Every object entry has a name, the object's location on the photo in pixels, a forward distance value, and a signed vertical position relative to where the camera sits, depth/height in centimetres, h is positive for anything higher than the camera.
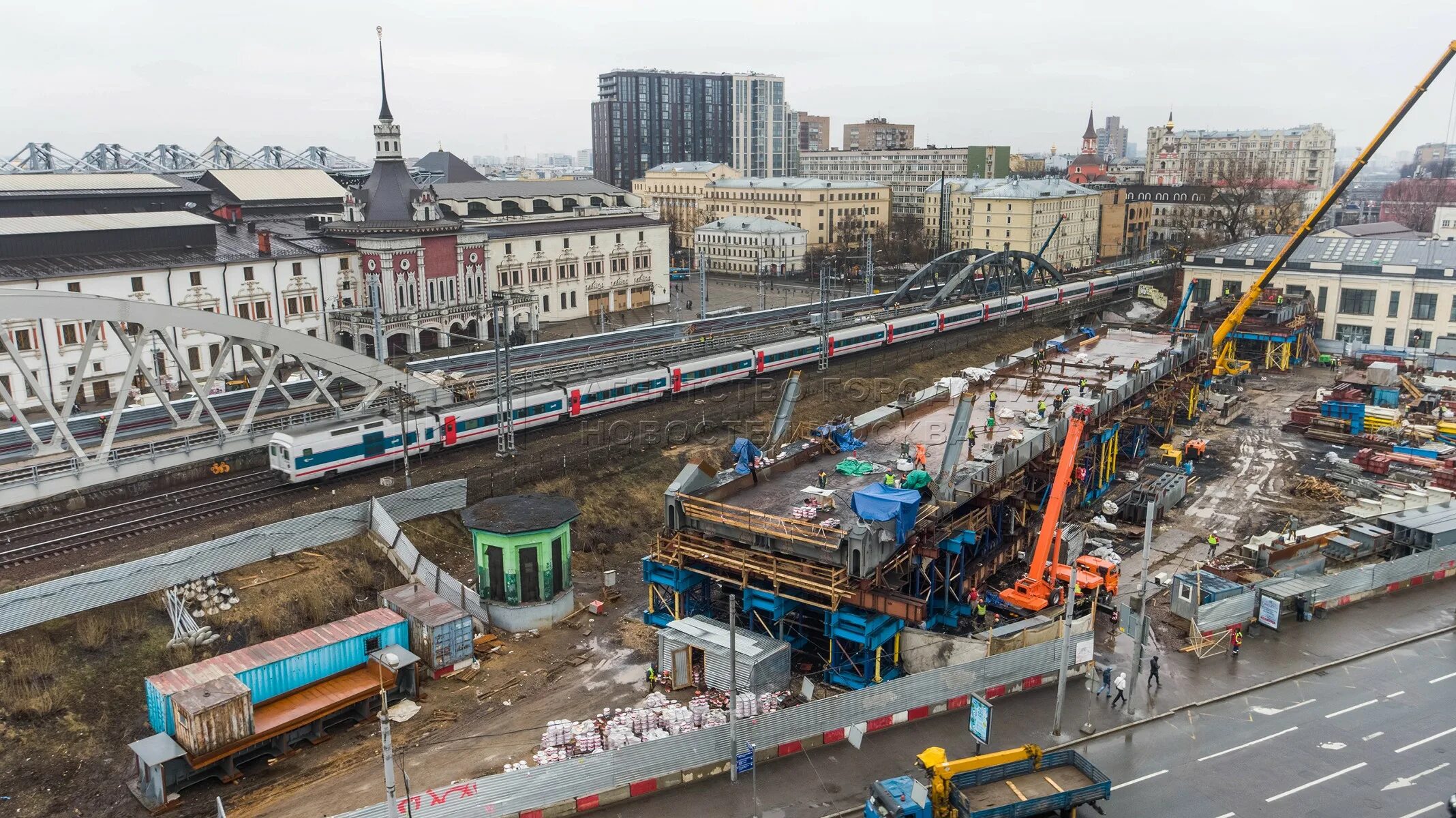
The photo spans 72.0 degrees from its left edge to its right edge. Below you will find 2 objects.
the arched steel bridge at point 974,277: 8625 -648
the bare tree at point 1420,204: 16656 +47
